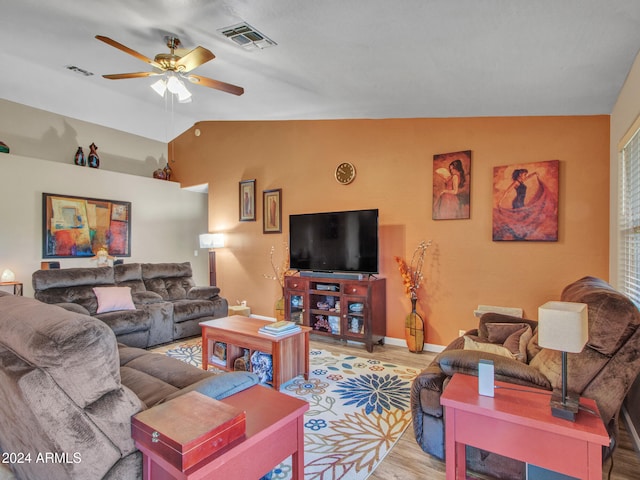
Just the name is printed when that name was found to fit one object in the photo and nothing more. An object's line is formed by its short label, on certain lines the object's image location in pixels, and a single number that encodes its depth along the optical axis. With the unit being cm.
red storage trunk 103
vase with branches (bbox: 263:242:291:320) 516
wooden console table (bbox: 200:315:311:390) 291
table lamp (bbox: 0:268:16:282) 467
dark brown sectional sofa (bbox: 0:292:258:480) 109
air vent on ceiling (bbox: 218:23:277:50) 239
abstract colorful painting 523
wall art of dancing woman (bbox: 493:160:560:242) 337
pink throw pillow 408
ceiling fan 270
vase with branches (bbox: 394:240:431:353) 397
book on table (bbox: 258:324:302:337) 293
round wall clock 461
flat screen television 413
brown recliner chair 148
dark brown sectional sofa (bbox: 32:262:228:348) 393
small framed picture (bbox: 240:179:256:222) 572
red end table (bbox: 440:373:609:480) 132
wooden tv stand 410
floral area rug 199
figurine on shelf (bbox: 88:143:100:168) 578
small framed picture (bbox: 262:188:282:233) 538
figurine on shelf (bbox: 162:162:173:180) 685
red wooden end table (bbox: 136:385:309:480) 108
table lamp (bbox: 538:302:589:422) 134
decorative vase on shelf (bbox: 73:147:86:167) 564
